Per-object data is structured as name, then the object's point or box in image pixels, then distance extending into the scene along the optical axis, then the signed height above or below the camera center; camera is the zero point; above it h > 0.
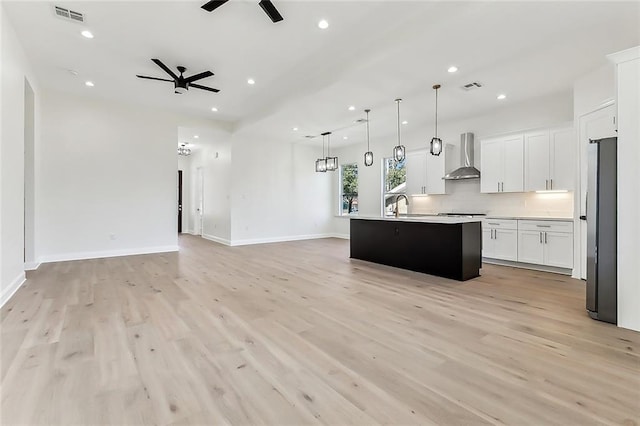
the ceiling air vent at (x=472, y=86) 4.78 +2.02
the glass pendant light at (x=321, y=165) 7.68 +1.19
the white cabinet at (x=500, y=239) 5.44 -0.48
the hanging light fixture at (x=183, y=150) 10.05 +2.01
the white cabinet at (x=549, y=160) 5.12 +0.93
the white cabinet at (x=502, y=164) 5.67 +0.94
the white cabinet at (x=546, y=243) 4.83 -0.48
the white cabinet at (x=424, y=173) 6.87 +0.92
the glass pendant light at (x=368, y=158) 6.05 +1.06
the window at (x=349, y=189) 9.87 +0.78
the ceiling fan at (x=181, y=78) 4.57 +2.08
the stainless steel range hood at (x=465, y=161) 6.33 +1.10
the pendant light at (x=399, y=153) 5.13 +1.00
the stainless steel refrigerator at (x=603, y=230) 2.80 -0.16
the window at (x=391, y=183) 8.38 +0.84
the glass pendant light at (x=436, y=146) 4.81 +1.05
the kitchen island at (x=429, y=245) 4.42 -0.51
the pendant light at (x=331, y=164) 7.51 +1.18
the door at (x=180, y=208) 11.55 +0.11
